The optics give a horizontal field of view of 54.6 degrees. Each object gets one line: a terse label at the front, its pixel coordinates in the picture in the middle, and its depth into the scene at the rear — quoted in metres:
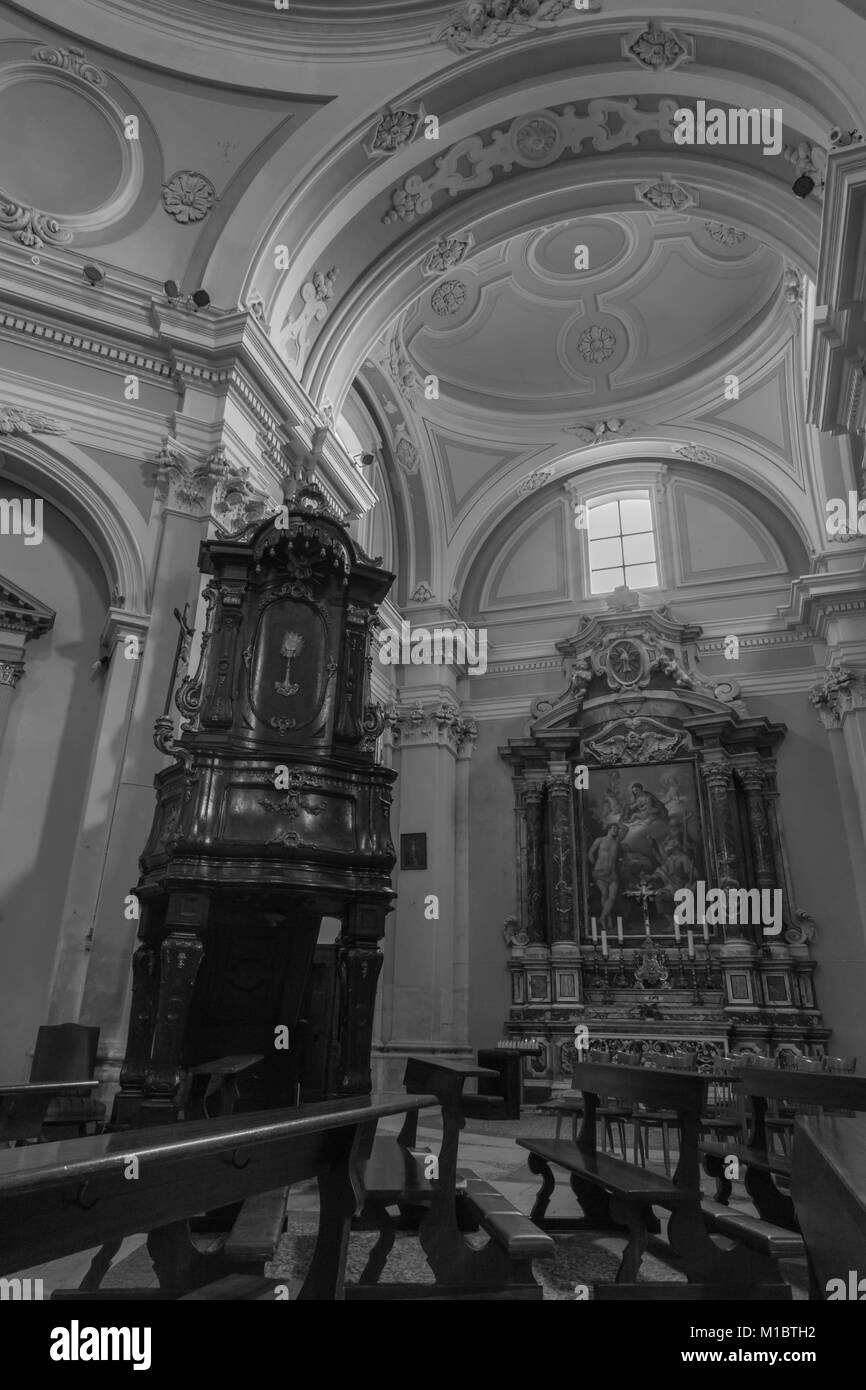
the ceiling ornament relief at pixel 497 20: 7.40
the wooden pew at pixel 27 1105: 3.25
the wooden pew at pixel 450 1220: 2.19
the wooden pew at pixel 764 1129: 3.01
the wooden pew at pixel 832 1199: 1.23
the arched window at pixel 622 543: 12.99
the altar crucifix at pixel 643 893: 10.82
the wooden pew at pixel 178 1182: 1.21
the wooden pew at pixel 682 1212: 2.56
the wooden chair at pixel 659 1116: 5.56
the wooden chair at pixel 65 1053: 4.79
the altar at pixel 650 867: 9.98
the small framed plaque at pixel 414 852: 11.34
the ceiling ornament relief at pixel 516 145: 7.93
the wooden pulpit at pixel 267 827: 3.94
